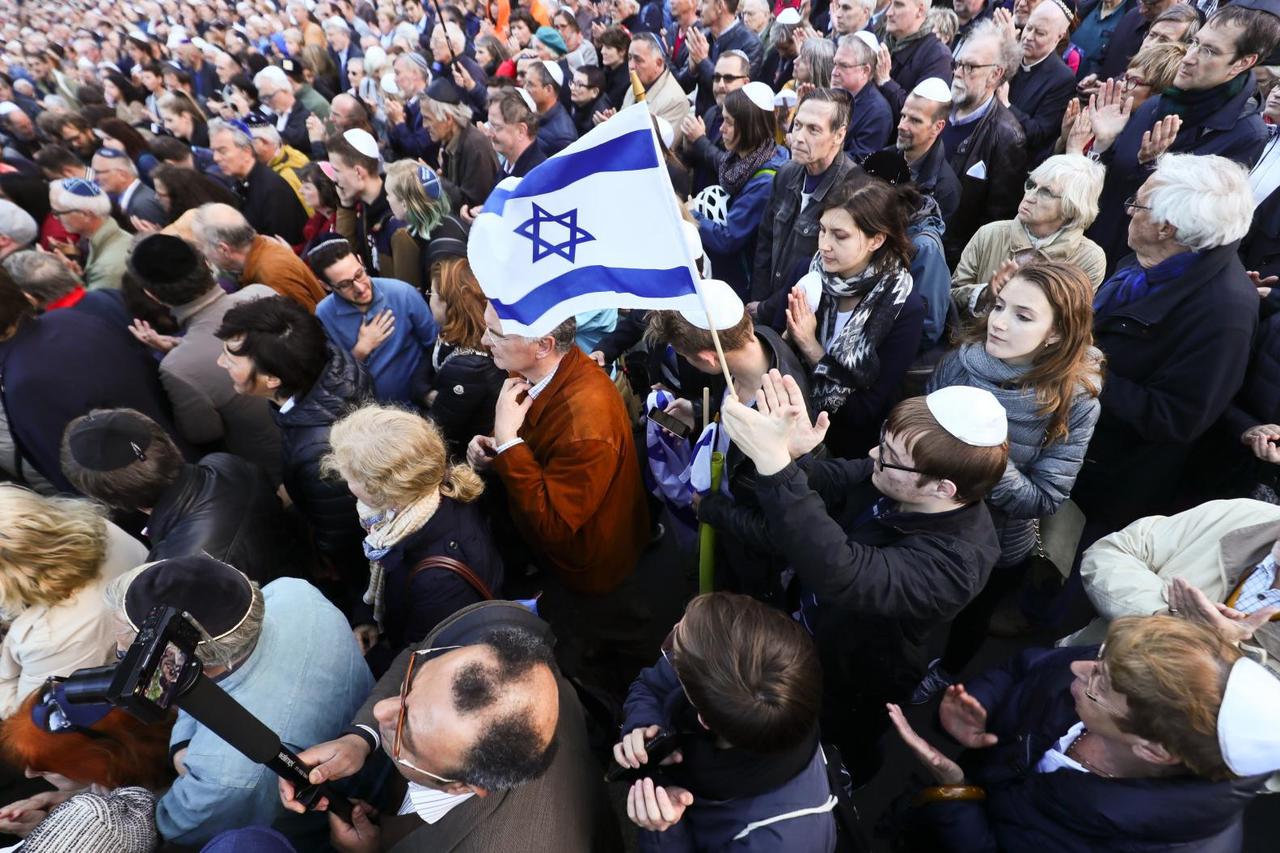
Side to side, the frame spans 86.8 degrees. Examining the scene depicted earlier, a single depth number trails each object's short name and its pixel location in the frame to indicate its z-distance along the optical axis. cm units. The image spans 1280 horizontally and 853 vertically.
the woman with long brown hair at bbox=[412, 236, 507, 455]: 317
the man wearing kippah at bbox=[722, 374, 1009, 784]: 199
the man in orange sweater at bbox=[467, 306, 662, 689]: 269
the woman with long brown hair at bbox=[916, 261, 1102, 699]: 255
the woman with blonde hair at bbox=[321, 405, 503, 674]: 230
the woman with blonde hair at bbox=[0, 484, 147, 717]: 213
